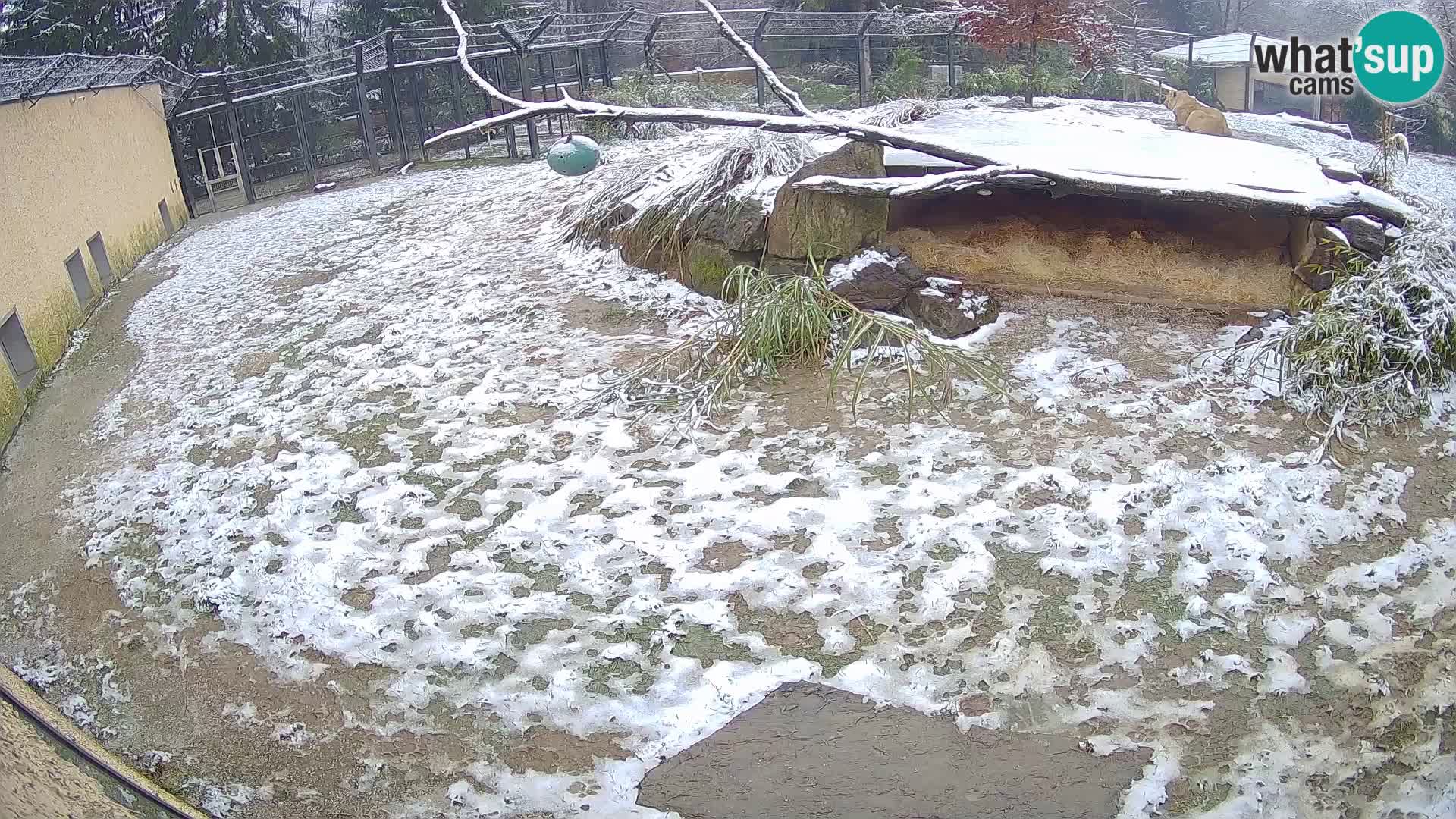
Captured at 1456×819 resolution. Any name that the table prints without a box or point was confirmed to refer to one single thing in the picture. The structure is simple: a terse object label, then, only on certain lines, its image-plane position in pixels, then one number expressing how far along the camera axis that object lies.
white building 15.39
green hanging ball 6.18
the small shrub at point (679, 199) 5.72
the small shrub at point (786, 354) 4.25
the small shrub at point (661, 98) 11.44
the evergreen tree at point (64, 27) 9.87
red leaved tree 11.66
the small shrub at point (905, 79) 13.45
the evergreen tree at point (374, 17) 13.77
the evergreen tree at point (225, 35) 12.55
